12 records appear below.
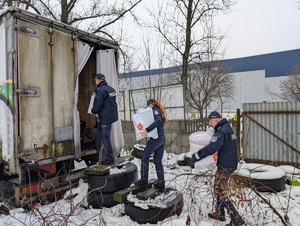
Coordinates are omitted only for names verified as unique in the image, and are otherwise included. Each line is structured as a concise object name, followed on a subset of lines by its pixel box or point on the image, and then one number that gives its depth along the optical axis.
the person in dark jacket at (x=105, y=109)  5.81
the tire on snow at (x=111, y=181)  5.28
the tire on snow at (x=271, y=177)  6.33
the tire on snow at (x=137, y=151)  9.77
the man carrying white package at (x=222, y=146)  4.48
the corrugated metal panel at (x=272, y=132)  8.51
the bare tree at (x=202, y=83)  15.36
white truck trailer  4.59
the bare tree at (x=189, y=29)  14.73
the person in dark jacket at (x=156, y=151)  5.18
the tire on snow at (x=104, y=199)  5.29
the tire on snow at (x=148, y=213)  4.52
